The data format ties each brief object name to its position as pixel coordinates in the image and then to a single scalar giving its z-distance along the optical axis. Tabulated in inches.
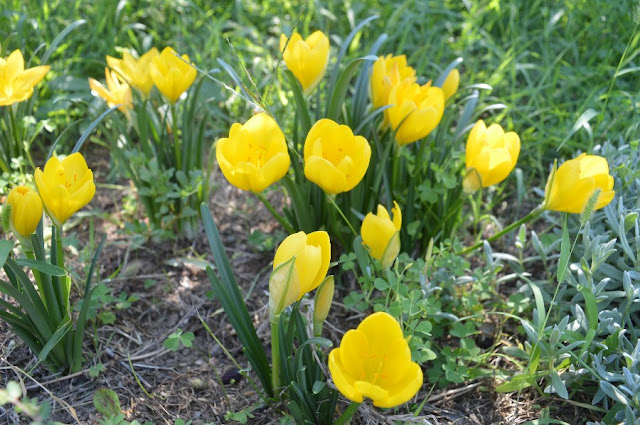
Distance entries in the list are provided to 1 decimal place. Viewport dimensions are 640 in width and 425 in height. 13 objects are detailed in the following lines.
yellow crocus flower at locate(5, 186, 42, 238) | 29.4
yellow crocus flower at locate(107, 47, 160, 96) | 35.2
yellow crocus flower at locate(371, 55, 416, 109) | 33.8
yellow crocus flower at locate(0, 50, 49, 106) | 33.9
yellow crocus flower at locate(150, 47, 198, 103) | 34.5
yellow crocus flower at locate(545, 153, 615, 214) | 31.5
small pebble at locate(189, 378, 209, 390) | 32.7
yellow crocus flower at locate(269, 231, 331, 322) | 28.6
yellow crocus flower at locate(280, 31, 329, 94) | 33.7
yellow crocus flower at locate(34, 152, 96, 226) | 29.7
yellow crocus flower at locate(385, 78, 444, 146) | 32.9
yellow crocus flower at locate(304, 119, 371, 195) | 30.7
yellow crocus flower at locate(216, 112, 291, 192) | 30.5
